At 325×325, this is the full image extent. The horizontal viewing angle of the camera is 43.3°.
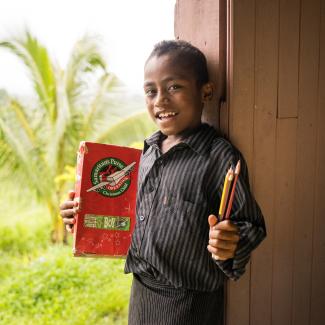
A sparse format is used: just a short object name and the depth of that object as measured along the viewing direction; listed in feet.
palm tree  14.08
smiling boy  3.98
